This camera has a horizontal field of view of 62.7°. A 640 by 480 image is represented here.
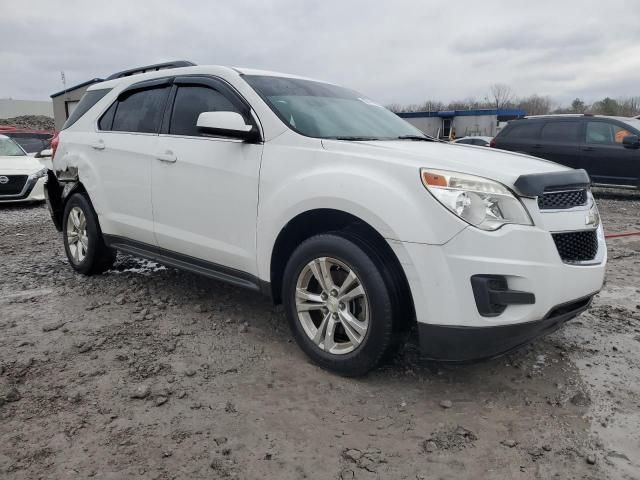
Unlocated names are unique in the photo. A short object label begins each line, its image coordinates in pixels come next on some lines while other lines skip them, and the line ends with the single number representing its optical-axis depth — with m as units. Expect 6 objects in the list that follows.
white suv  2.50
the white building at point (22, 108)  48.56
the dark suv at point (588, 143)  10.30
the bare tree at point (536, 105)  83.62
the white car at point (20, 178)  9.50
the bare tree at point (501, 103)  81.48
